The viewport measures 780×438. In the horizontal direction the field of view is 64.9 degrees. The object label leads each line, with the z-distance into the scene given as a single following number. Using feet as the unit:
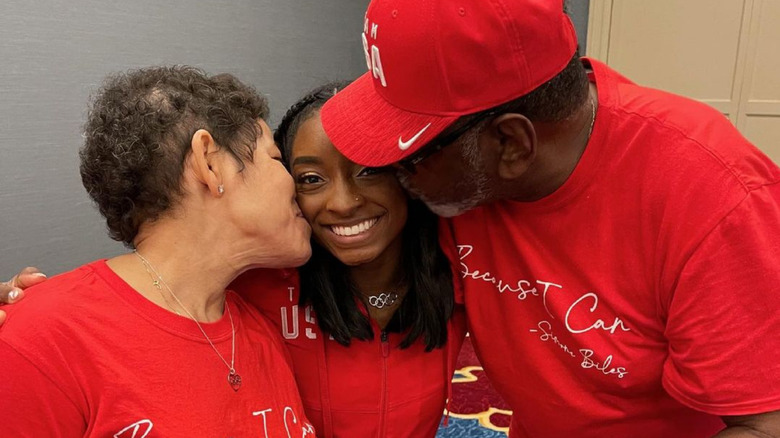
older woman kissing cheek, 3.02
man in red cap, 2.84
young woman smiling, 4.14
